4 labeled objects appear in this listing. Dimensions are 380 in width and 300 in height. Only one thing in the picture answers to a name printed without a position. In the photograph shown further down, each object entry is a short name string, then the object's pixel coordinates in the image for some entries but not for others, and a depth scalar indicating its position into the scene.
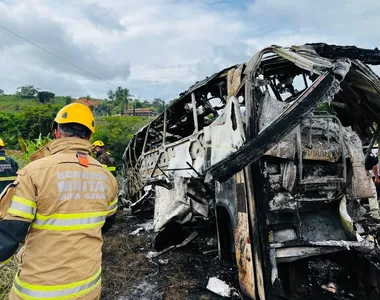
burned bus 2.53
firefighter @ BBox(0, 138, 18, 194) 4.57
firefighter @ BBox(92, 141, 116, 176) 7.22
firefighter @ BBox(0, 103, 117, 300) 1.44
